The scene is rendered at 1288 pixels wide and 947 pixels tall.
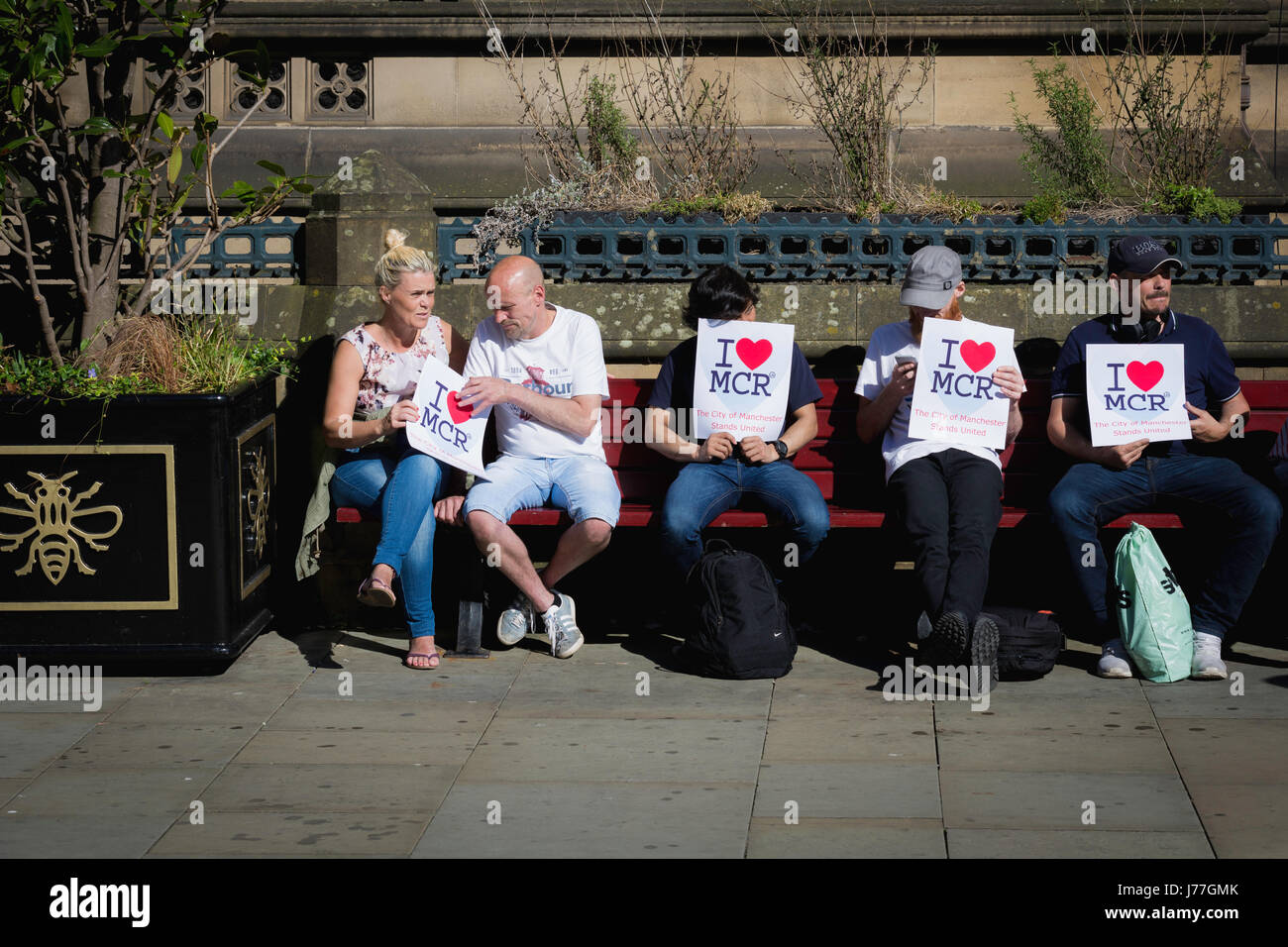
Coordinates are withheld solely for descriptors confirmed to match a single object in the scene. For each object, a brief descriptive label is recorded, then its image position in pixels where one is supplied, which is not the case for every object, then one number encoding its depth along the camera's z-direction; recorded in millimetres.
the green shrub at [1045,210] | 8391
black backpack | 6711
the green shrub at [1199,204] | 8320
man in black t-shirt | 7016
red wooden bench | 7398
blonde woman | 6969
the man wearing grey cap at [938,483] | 6582
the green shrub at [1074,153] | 9539
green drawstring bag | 6621
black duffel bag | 6594
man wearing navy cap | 6832
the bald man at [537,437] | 7012
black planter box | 6711
